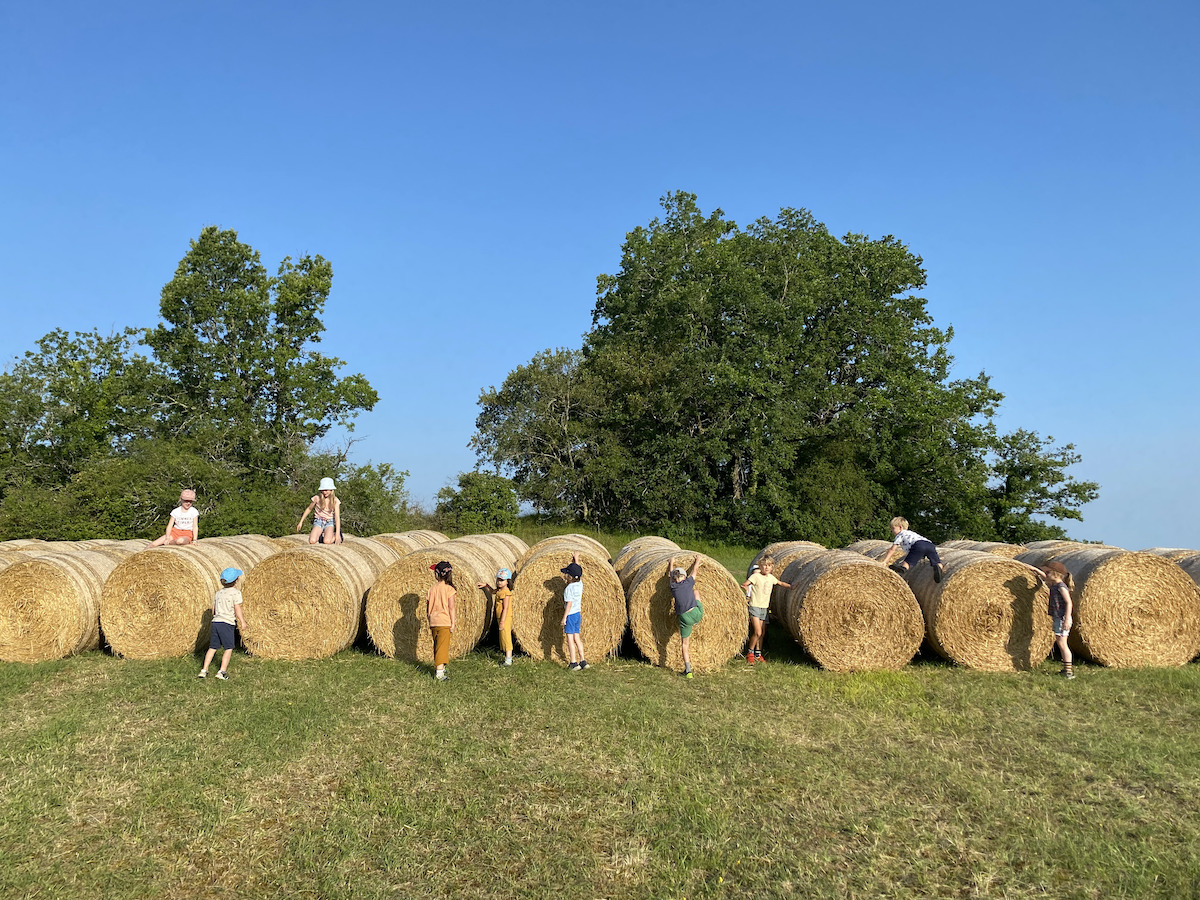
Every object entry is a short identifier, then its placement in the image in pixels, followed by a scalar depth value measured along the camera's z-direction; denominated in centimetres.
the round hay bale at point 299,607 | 1262
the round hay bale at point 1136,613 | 1202
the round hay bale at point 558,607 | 1239
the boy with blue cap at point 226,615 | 1153
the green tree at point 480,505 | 3425
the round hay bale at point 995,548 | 1471
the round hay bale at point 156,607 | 1262
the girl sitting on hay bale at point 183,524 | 1391
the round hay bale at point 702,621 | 1225
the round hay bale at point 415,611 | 1270
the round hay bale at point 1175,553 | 1375
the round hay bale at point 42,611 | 1251
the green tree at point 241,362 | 3183
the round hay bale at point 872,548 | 1431
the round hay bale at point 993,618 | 1189
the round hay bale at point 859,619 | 1192
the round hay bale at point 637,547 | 1564
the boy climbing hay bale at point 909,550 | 1260
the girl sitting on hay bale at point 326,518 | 1519
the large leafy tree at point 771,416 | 3162
